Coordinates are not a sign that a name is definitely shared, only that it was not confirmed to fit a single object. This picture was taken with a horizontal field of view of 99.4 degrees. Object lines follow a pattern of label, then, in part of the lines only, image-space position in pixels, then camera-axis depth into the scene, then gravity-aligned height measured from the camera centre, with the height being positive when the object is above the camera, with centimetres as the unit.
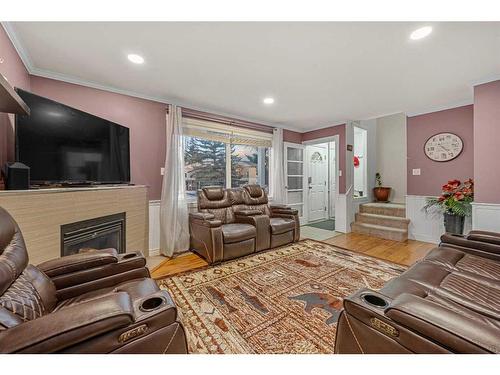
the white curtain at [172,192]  313 -10
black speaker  145 +7
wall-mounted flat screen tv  171 +39
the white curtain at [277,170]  458 +32
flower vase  320 -59
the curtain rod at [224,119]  348 +120
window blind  352 +97
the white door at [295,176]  505 +22
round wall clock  347 +64
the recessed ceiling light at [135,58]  204 +126
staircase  395 -75
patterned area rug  145 -105
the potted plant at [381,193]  518 -21
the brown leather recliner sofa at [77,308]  67 -49
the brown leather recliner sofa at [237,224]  284 -61
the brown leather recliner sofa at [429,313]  70 -59
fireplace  174 -46
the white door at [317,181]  555 +10
